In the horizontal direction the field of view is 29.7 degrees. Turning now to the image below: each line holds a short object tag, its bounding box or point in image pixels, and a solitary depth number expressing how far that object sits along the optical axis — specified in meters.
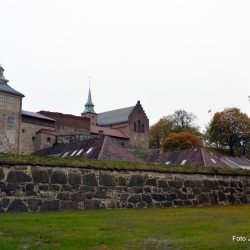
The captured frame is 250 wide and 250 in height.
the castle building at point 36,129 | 81.25
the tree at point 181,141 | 84.82
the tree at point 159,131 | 102.61
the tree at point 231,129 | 93.19
